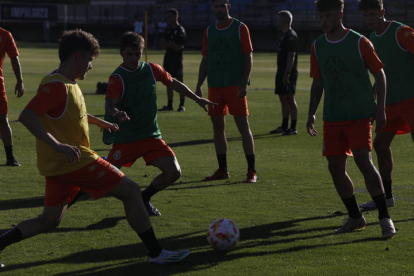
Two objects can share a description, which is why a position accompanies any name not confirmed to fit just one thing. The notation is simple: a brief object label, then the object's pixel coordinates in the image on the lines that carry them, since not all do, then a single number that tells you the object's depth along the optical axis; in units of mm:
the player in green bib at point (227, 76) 19062
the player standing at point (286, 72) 27656
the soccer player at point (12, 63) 20375
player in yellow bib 10523
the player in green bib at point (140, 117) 14187
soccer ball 12023
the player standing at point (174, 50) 35594
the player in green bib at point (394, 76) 14687
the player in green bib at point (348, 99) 12867
